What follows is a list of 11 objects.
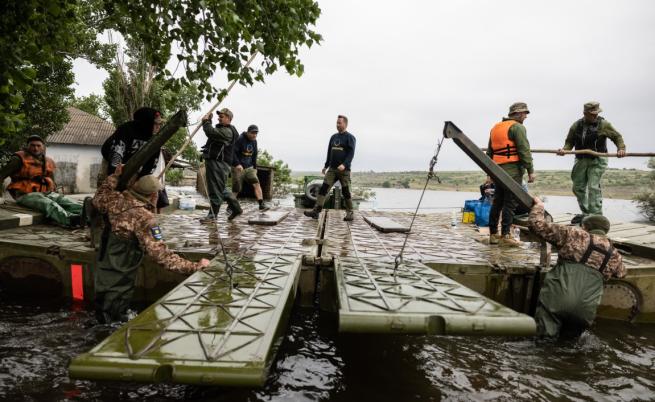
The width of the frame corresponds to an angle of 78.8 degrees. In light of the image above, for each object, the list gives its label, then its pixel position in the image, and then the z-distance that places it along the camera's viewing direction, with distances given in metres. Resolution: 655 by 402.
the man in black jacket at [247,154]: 9.66
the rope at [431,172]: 4.36
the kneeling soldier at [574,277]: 4.29
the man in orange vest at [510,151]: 6.41
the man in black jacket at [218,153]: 7.51
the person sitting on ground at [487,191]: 9.92
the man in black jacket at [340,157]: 8.67
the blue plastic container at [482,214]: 9.87
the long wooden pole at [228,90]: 4.55
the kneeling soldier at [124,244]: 4.10
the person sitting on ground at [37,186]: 6.94
